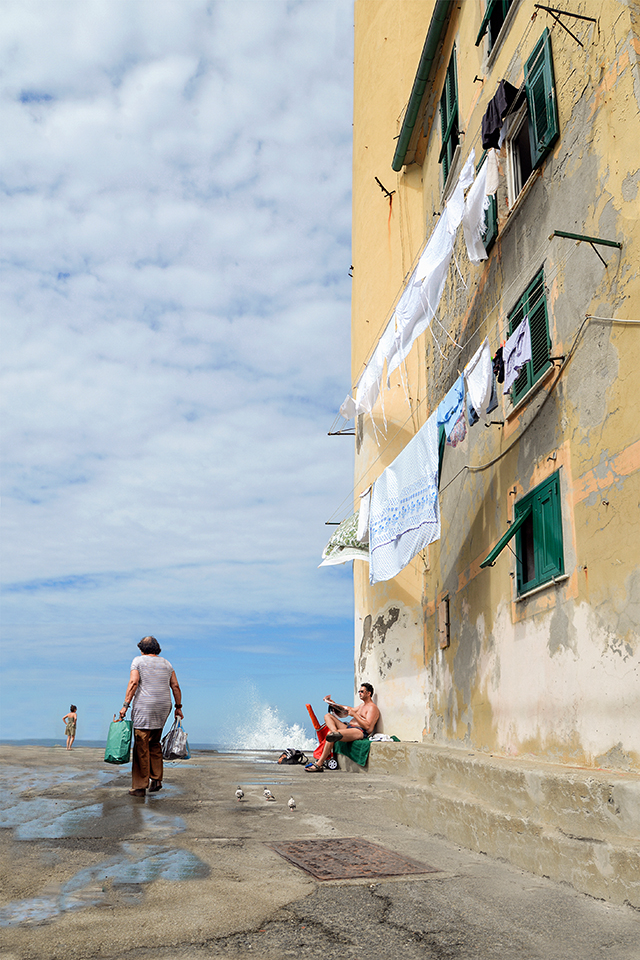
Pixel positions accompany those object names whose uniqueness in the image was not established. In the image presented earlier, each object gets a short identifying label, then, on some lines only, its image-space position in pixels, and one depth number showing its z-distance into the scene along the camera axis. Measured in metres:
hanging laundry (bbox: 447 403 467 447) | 8.85
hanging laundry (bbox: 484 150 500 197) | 8.24
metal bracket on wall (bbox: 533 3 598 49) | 6.74
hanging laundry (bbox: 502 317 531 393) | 7.43
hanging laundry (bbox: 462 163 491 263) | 8.48
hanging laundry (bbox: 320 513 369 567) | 13.95
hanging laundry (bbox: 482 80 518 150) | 8.27
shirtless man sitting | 11.85
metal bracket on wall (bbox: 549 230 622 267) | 6.02
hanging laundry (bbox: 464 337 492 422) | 8.22
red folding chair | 12.17
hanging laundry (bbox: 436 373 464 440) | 8.90
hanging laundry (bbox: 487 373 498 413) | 8.43
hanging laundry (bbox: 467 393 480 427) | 8.65
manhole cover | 4.78
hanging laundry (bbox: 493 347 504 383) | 8.11
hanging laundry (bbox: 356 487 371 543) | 13.17
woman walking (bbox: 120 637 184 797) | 8.09
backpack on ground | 13.62
